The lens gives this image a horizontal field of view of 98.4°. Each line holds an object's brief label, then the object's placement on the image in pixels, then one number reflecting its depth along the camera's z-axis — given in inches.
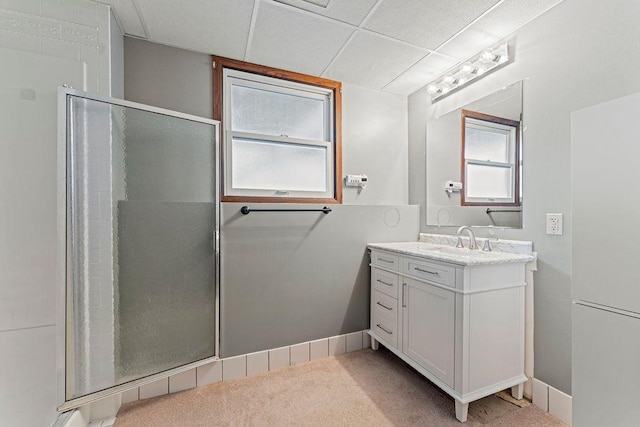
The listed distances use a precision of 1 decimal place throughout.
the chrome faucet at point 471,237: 78.6
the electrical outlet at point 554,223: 61.4
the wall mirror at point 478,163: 72.0
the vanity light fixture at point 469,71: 73.9
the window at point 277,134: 82.1
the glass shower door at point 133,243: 56.1
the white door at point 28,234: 53.1
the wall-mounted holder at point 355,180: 95.3
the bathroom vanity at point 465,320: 58.9
